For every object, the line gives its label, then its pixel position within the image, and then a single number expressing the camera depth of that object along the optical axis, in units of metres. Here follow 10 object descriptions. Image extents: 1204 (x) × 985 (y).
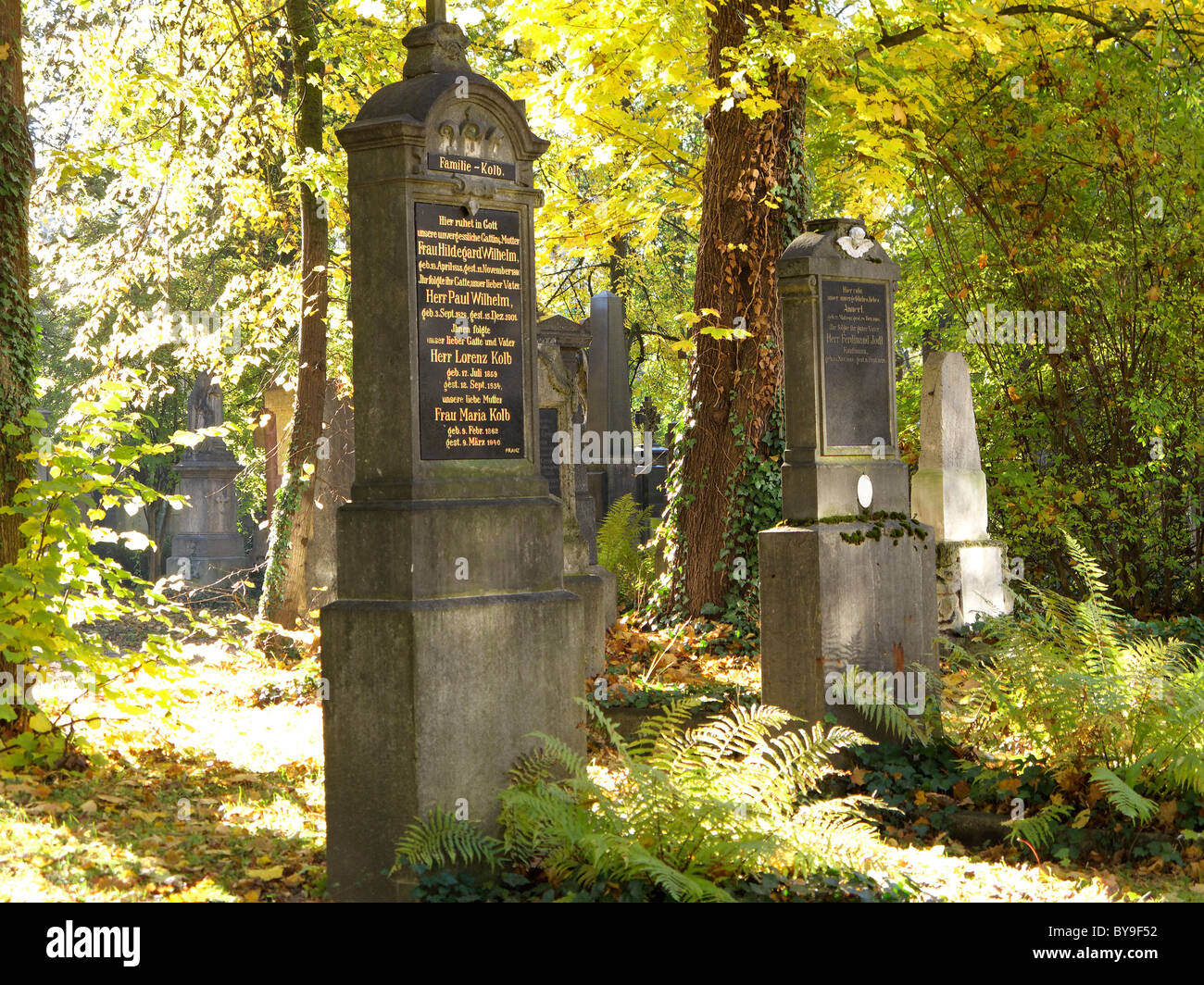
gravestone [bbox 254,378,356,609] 16.17
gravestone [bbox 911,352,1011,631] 12.59
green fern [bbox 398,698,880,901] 5.12
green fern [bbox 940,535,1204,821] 6.46
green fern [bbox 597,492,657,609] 13.97
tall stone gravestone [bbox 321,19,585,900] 5.65
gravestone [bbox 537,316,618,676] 11.05
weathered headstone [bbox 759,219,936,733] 8.01
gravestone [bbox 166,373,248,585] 23.89
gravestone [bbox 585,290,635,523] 16.80
